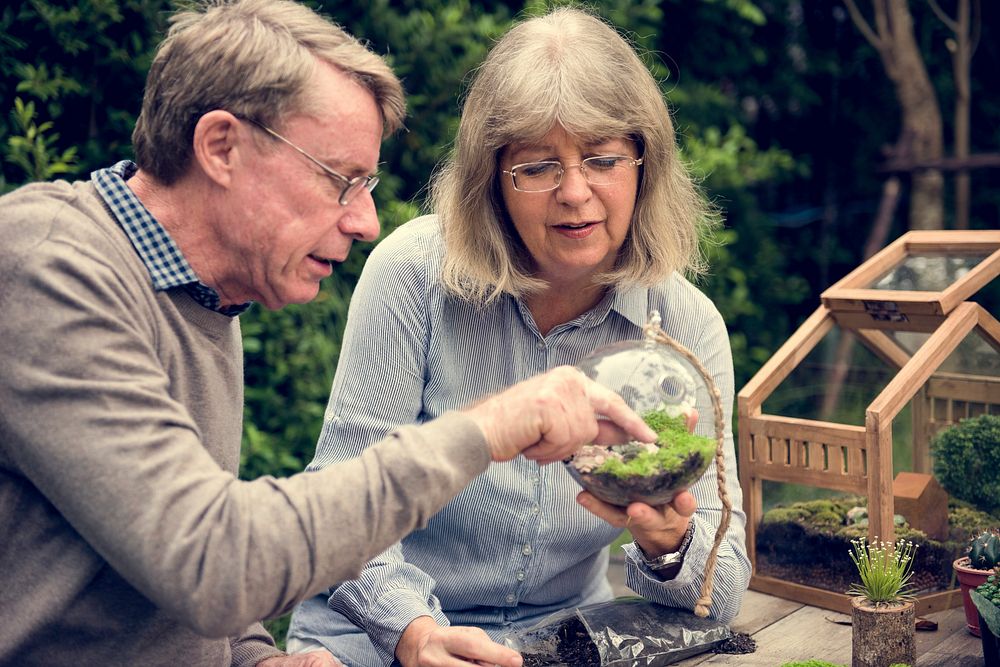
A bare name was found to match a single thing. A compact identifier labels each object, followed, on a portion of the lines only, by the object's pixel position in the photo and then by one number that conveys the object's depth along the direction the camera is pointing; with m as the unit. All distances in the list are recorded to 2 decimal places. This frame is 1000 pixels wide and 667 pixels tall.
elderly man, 1.49
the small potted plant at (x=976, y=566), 2.38
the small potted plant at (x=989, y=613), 2.07
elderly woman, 2.37
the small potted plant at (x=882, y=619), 2.16
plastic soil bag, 2.22
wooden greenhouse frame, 2.53
